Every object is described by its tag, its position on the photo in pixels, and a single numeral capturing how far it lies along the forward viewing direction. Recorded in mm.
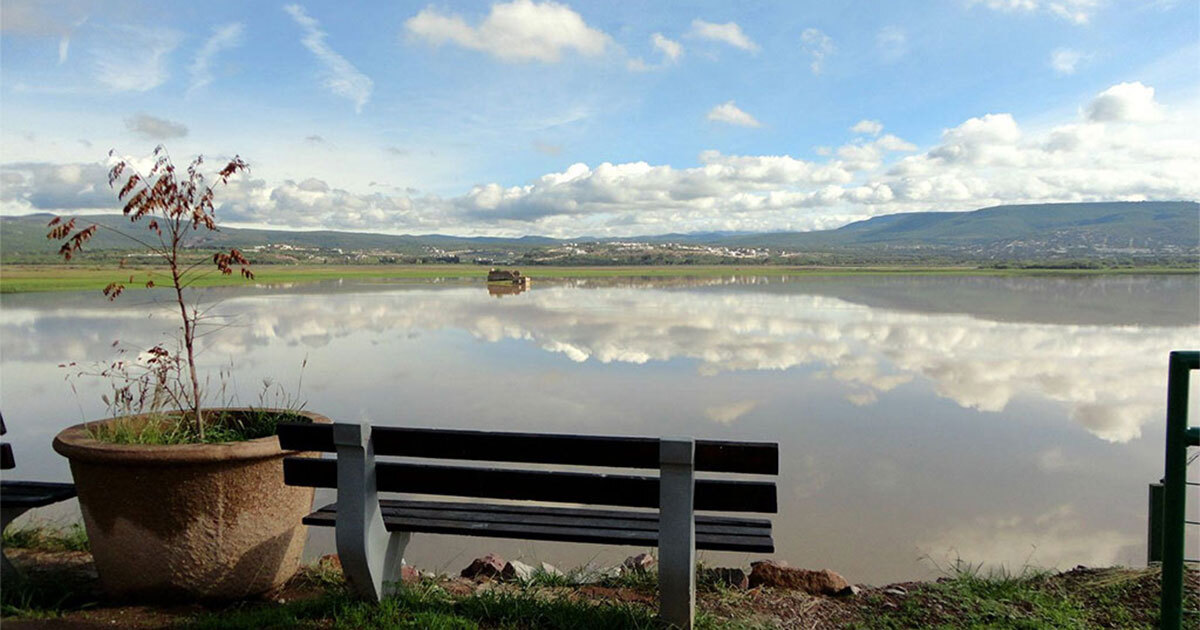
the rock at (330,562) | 4738
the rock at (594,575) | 4629
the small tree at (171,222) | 4723
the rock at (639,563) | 4922
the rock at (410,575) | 4469
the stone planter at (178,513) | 4031
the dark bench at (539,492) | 3510
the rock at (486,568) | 5209
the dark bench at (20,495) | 4375
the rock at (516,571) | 5007
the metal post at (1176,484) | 3279
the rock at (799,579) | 4590
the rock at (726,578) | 4512
